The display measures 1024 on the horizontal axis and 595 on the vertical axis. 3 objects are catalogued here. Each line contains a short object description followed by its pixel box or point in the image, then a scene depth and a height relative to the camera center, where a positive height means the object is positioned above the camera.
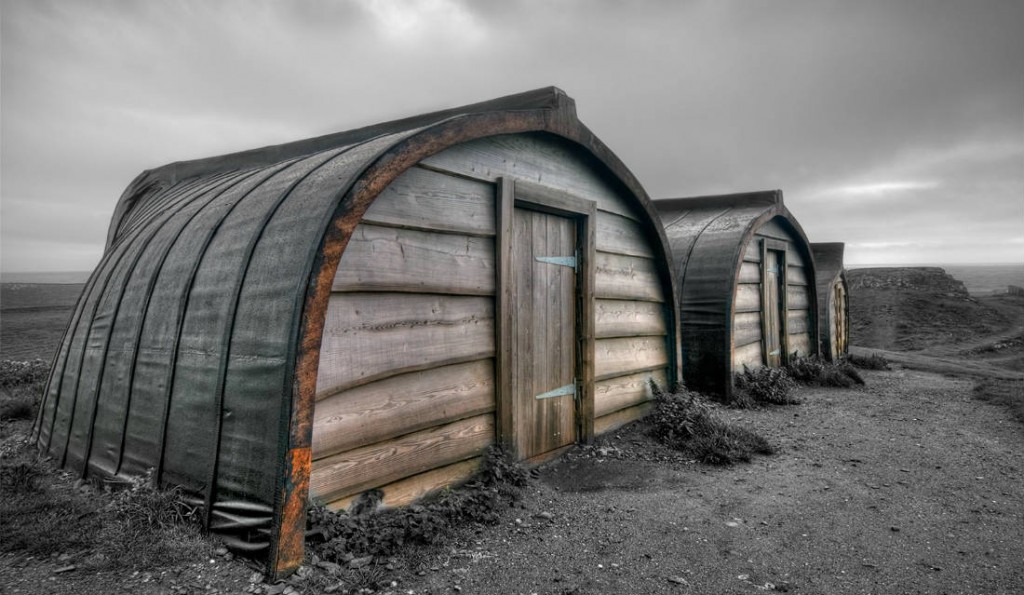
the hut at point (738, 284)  7.99 +0.11
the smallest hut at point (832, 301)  12.34 -0.30
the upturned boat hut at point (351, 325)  2.91 -0.18
